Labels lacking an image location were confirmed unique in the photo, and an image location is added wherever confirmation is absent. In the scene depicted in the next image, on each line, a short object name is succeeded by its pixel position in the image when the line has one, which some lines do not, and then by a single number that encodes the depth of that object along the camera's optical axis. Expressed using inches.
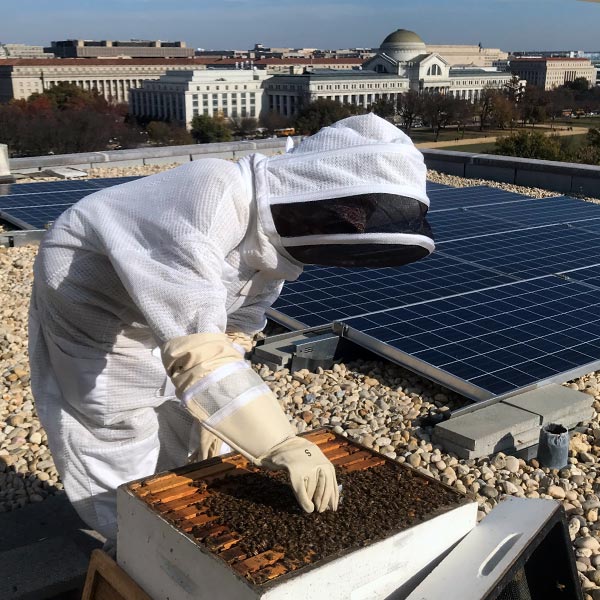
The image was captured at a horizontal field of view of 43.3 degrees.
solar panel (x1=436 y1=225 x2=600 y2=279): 327.3
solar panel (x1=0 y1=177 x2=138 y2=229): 397.4
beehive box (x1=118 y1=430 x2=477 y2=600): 69.8
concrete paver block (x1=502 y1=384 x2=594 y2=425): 200.1
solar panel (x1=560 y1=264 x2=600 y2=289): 305.9
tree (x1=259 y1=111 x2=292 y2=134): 2497.5
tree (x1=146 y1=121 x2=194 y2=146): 1942.8
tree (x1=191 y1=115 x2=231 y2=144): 1987.0
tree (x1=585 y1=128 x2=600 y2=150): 848.5
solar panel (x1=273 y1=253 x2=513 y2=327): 273.1
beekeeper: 78.9
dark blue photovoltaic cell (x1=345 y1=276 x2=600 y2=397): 220.8
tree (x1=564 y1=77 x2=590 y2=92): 3045.3
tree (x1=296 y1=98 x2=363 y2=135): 1792.9
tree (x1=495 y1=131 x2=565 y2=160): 745.0
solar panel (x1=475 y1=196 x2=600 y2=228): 427.2
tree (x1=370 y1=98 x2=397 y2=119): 2076.8
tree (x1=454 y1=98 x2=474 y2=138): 1958.4
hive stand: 80.1
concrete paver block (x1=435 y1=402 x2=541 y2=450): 187.8
